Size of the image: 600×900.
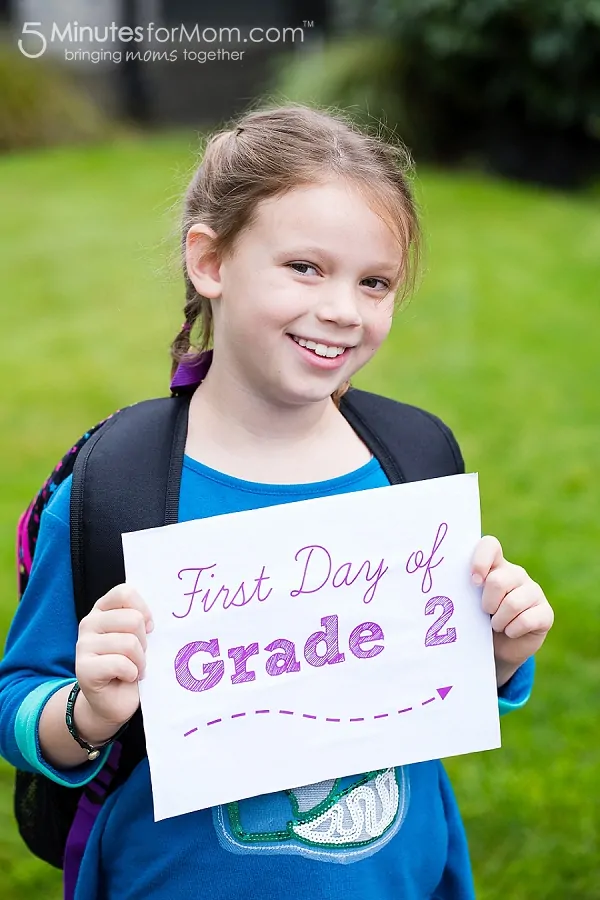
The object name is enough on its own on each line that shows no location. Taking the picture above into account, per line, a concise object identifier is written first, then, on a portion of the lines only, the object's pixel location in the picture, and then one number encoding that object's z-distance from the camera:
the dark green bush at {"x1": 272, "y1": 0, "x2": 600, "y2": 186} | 7.64
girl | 1.32
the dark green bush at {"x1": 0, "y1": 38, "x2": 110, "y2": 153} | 9.74
